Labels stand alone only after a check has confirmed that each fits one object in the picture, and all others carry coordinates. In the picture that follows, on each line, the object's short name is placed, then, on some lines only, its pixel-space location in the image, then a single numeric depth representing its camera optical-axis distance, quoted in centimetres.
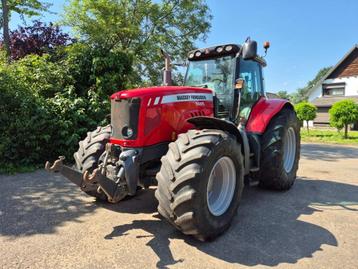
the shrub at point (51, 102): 689
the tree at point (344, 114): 1562
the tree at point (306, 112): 1850
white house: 2321
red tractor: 309
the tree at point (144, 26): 1163
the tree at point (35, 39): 1281
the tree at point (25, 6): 1245
